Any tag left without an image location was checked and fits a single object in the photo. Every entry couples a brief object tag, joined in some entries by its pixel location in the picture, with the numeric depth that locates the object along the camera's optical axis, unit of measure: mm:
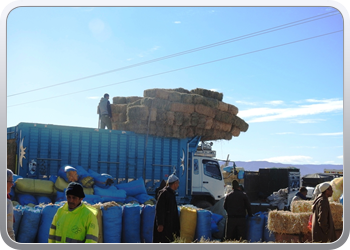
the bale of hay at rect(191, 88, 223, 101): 15414
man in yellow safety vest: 4617
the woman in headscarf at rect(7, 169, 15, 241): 5535
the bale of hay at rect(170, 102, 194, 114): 14088
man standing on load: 14719
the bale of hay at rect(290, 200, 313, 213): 9109
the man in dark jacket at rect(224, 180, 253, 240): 8867
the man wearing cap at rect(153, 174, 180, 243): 7129
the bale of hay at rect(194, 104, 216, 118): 14436
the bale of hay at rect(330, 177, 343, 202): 10286
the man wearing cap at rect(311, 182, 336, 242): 7168
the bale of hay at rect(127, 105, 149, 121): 13535
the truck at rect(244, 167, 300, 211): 16297
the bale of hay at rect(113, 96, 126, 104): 16234
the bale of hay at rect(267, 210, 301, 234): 8414
